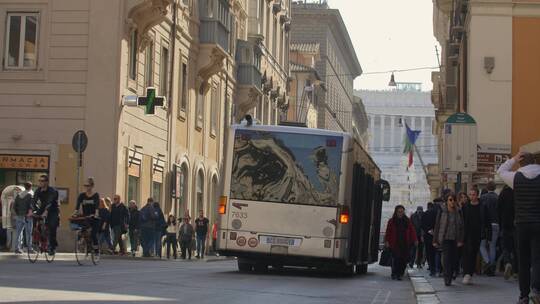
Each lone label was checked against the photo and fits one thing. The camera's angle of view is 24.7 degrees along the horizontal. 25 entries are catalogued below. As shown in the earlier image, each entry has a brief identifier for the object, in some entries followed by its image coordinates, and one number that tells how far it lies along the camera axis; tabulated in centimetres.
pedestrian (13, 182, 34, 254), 2569
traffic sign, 3033
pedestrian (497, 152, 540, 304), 1380
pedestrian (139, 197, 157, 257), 3447
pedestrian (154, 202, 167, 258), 3469
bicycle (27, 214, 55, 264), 2470
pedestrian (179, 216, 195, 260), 3953
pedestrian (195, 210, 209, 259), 4175
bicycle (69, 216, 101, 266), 2414
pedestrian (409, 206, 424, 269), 3253
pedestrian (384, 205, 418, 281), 2558
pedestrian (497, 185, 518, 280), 1795
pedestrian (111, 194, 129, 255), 3266
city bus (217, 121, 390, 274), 2266
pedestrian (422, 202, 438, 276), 2644
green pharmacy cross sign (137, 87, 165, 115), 3444
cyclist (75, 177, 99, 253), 2439
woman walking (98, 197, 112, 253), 2631
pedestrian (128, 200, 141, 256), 3519
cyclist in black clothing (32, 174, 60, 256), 2480
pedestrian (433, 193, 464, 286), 2041
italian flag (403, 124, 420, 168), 6456
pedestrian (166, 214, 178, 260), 3859
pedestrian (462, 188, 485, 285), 2089
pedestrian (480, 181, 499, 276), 2417
